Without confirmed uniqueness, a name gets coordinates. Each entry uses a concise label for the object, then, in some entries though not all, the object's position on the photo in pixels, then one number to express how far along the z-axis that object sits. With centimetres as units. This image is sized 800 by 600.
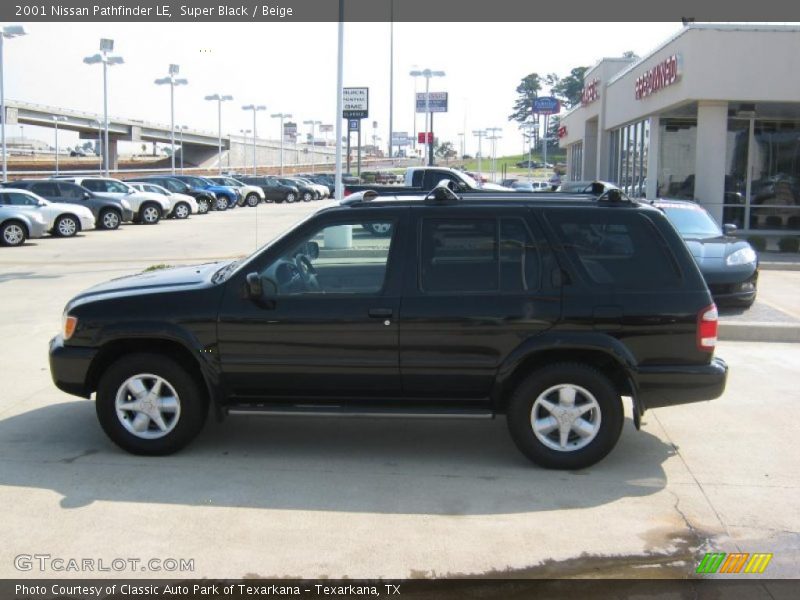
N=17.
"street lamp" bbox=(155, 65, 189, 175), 5638
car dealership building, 2169
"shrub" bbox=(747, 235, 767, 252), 2061
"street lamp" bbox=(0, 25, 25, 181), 3241
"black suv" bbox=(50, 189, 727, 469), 574
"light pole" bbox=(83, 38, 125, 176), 4388
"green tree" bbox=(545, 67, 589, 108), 13399
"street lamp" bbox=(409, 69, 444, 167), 4808
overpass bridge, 9944
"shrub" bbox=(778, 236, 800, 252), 2048
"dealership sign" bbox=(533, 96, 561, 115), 8575
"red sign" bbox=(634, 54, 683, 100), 2244
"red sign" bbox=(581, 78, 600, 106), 3712
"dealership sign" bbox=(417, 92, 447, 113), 5088
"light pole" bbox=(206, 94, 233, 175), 6322
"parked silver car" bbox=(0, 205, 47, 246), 2216
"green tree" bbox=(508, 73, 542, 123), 14288
